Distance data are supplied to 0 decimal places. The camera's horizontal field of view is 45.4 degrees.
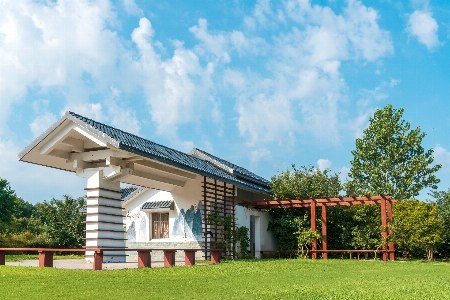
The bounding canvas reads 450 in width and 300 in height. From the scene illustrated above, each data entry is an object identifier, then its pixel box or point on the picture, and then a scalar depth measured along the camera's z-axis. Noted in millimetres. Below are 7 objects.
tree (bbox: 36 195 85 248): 27406
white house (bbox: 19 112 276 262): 14078
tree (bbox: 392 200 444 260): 21094
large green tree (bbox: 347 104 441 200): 29719
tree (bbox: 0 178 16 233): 27016
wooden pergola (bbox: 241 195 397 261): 19359
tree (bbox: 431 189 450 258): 22891
